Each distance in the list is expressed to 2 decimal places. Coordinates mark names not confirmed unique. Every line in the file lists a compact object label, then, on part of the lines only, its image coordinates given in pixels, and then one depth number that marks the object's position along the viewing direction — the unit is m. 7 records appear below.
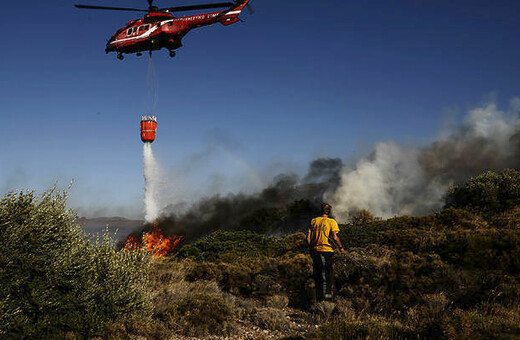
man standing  9.11
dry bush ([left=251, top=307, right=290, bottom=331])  8.35
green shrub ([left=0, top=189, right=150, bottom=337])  6.55
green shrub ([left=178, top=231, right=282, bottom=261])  18.52
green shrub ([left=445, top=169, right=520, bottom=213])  23.85
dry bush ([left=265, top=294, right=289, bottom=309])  10.24
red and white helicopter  24.53
